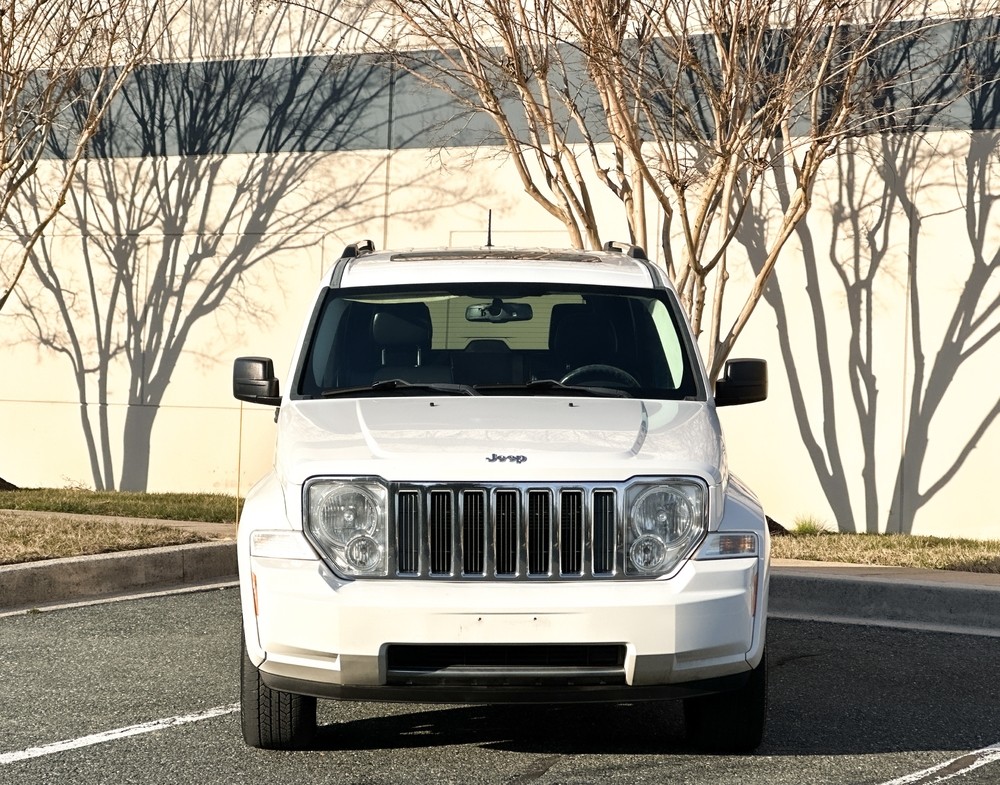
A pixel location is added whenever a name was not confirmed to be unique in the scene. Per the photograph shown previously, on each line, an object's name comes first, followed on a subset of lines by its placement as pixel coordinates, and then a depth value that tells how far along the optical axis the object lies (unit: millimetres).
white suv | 5430
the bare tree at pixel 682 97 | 12414
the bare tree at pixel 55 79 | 15664
